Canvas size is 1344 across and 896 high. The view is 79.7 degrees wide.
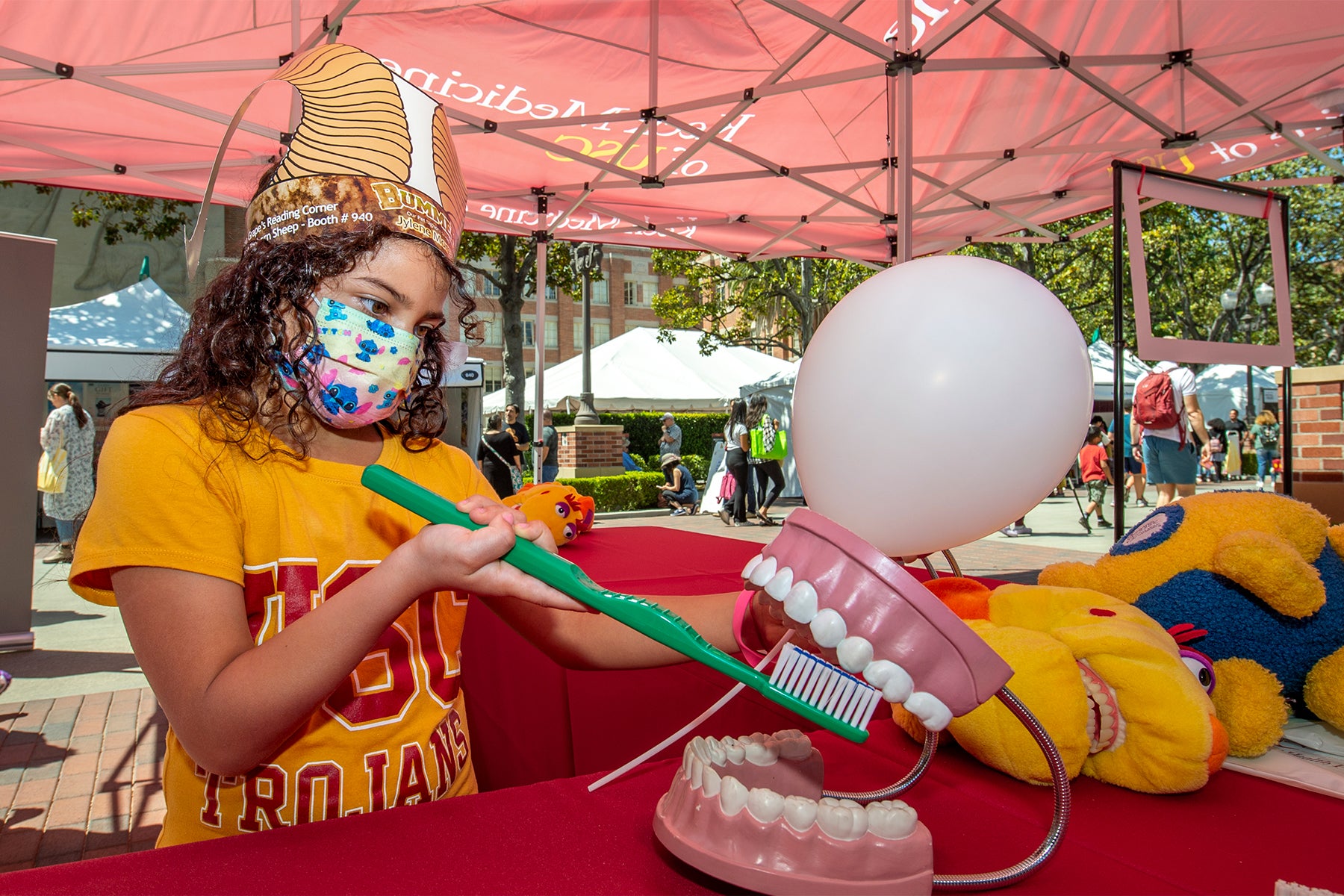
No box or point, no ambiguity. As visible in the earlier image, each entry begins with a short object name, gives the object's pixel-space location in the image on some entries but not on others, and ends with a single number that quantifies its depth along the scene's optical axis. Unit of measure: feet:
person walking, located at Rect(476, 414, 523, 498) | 29.89
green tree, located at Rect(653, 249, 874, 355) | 56.29
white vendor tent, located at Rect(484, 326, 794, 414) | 50.19
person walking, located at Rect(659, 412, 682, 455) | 44.04
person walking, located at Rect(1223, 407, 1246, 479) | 62.19
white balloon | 2.82
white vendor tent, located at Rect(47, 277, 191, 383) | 26.99
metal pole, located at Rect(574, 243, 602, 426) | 46.55
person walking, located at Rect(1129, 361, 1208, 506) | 20.99
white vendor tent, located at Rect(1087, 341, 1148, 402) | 50.62
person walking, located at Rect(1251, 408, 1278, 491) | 43.75
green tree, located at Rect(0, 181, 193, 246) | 32.73
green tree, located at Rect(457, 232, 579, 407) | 46.24
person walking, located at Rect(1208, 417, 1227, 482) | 65.77
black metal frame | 10.53
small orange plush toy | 10.09
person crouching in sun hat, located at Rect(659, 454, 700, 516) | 40.01
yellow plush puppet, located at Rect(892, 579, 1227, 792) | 2.83
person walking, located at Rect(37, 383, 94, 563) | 23.43
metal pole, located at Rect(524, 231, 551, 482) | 21.12
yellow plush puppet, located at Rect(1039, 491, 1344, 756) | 3.43
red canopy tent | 12.60
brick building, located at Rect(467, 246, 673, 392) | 116.26
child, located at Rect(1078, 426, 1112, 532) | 30.73
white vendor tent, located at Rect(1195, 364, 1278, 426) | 67.87
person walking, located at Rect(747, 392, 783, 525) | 33.83
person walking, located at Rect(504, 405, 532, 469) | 30.71
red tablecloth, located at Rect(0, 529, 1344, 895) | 2.25
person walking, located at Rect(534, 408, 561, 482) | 39.42
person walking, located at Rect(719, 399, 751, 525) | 34.09
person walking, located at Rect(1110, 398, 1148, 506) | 34.70
